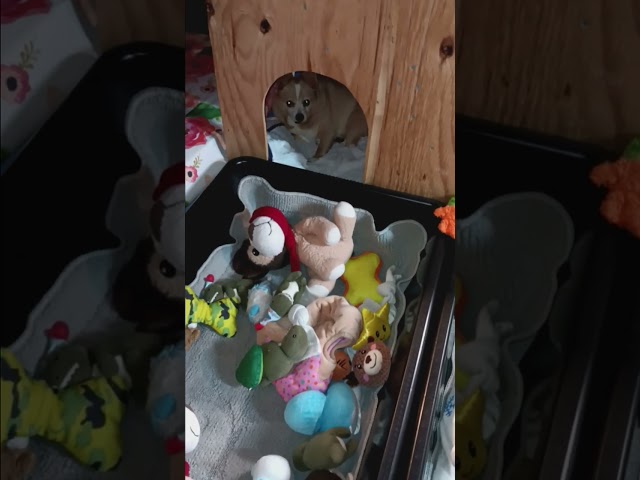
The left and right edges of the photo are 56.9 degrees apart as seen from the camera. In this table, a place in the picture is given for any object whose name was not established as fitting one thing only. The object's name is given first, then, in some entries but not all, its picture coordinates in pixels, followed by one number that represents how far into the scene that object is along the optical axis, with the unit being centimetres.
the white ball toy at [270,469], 68
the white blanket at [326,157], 84
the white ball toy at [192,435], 47
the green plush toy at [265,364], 75
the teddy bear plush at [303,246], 84
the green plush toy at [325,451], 70
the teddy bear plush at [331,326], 82
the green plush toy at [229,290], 80
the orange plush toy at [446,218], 82
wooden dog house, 66
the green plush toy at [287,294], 81
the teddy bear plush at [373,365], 73
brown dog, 88
